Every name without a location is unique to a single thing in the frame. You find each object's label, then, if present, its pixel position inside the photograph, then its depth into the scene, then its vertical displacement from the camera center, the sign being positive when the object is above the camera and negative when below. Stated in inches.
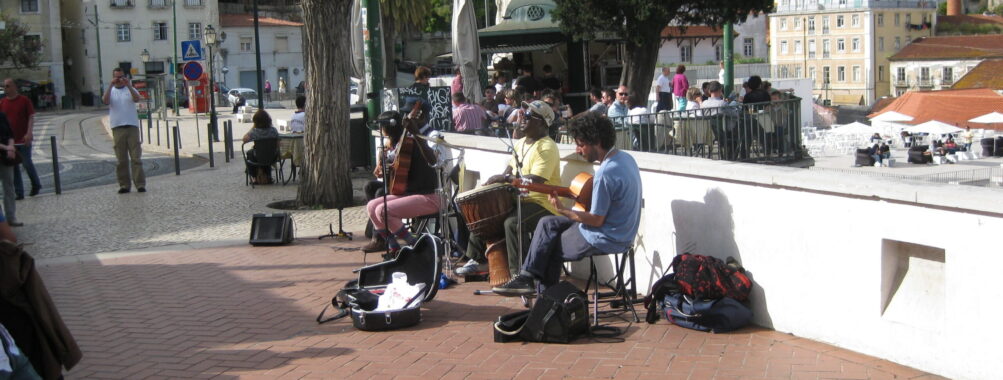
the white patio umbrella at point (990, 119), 1915.6 -63.1
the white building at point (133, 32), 2920.8 +222.7
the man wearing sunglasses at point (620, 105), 596.7 -5.2
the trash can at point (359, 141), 623.5 -21.8
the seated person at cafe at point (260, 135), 627.8 -16.3
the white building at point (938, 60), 3909.9 +98.4
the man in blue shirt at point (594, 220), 268.2 -31.5
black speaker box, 411.8 -47.8
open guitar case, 274.7 -50.9
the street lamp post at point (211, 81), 1159.6 +34.9
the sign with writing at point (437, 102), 553.9 -0.2
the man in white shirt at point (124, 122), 578.6 -5.6
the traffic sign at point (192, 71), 976.3 +35.8
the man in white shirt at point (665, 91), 914.7 +3.2
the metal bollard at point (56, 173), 633.0 -35.5
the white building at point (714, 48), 2892.7 +141.1
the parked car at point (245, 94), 2271.2 +31.2
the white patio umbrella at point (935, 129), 1715.1 -70.5
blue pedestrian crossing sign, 977.5 +54.5
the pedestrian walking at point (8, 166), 480.4 -23.2
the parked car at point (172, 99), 2209.4 +24.0
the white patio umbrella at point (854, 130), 1466.5 -58.0
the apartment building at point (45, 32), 2790.4 +219.6
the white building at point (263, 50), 3056.1 +166.4
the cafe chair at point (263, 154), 617.6 -27.5
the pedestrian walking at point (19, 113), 574.9 +1.3
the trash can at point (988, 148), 1598.4 -98.0
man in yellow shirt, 306.8 -21.4
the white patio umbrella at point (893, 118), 2052.2 -59.2
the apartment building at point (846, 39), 4424.2 +211.3
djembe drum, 305.7 -33.9
